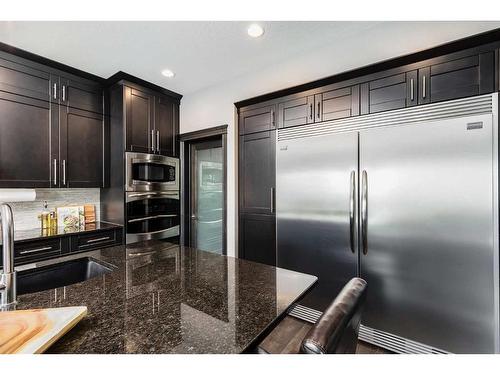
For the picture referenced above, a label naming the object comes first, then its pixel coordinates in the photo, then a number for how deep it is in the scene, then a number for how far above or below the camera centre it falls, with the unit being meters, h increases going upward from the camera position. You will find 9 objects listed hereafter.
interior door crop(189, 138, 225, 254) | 3.28 -0.12
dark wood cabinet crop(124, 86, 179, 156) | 2.84 +0.87
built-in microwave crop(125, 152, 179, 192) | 2.81 +0.19
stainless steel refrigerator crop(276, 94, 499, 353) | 1.54 -0.26
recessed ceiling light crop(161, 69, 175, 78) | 2.74 +1.38
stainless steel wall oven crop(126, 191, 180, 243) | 2.84 -0.37
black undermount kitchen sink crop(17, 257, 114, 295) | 1.20 -0.49
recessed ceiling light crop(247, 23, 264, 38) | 1.97 +1.36
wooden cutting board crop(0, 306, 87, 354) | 0.59 -0.40
